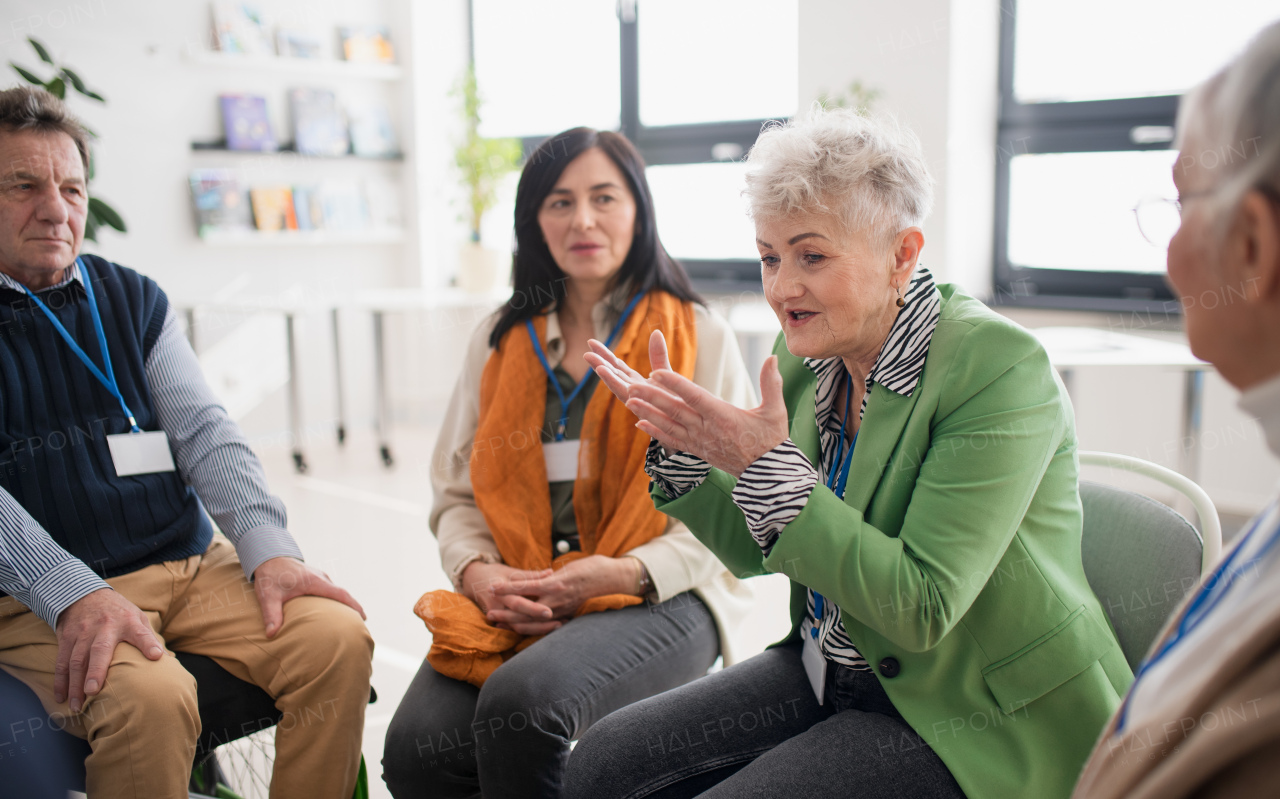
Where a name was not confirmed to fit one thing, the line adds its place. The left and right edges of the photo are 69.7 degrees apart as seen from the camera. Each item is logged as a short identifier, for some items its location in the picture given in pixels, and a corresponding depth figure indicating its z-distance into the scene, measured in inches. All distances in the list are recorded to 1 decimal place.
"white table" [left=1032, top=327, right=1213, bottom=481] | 108.7
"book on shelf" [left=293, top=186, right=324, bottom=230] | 212.2
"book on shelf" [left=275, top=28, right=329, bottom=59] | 209.3
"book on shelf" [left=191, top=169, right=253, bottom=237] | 199.5
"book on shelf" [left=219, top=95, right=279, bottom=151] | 203.5
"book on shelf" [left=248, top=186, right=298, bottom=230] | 206.7
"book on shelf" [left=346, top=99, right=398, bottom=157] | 222.2
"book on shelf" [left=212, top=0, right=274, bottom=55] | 199.8
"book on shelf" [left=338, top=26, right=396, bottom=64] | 220.4
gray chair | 46.1
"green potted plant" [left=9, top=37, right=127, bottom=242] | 95.5
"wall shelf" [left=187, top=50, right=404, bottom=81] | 197.5
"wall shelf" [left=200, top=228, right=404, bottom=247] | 200.9
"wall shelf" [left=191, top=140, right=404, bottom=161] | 200.4
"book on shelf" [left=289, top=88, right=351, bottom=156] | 212.2
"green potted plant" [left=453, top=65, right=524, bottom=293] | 203.2
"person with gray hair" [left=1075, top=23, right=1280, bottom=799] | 23.0
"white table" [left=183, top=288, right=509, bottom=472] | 183.6
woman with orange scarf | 55.2
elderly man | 52.2
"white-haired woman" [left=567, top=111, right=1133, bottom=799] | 41.6
